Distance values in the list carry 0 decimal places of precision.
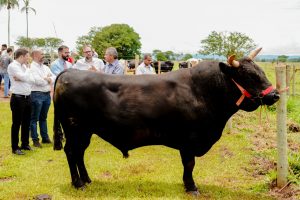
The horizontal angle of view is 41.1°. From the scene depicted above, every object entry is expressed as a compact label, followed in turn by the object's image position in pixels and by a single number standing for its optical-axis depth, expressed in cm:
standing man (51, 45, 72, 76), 900
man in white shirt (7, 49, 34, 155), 787
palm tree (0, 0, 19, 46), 5909
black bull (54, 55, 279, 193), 572
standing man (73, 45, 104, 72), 886
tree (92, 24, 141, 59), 8456
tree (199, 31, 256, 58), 5381
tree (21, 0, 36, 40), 7281
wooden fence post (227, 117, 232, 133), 1073
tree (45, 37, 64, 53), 13475
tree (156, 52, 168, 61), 6338
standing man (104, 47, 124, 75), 876
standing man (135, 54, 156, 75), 1023
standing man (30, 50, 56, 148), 855
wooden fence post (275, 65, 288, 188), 577
